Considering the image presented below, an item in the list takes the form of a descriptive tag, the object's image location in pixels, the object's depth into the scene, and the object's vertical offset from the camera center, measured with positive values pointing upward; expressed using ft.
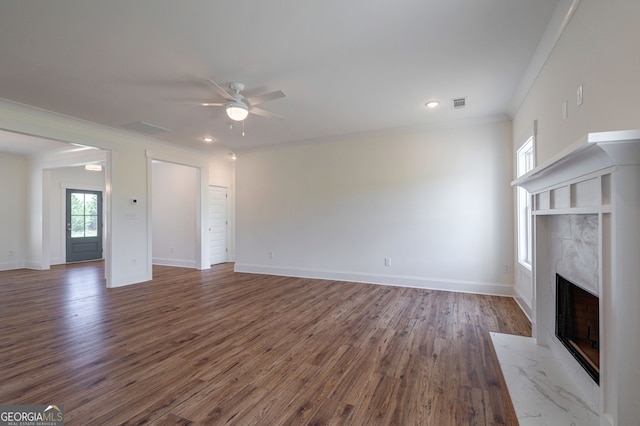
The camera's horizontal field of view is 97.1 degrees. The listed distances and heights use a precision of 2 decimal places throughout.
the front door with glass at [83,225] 25.13 -1.02
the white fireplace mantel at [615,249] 3.89 -0.55
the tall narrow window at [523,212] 12.41 +0.00
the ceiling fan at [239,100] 10.11 +4.20
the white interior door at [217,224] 23.99 -0.98
